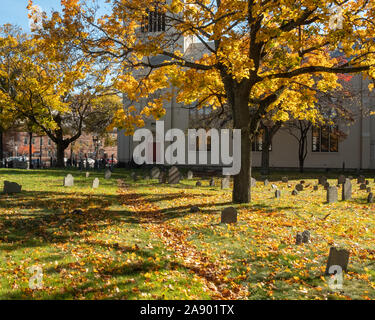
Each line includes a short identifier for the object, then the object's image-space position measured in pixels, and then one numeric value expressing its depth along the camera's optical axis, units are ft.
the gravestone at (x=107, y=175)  69.46
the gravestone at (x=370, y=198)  40.55
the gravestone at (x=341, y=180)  60.23
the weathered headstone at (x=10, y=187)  41.91
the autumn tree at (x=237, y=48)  30.01
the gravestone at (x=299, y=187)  51.12
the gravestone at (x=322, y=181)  60.48
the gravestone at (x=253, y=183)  57.41
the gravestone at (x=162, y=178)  63.77
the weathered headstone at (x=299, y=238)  23.32
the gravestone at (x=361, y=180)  61.26
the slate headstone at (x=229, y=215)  28.68
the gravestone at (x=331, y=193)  40.16
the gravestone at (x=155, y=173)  72.64
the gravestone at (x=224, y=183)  54.98
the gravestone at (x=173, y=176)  62.44
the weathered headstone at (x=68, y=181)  52.90
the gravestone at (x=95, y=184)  52.71
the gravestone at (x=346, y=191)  42.73
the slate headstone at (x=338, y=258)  17.71
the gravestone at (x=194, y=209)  34.50
